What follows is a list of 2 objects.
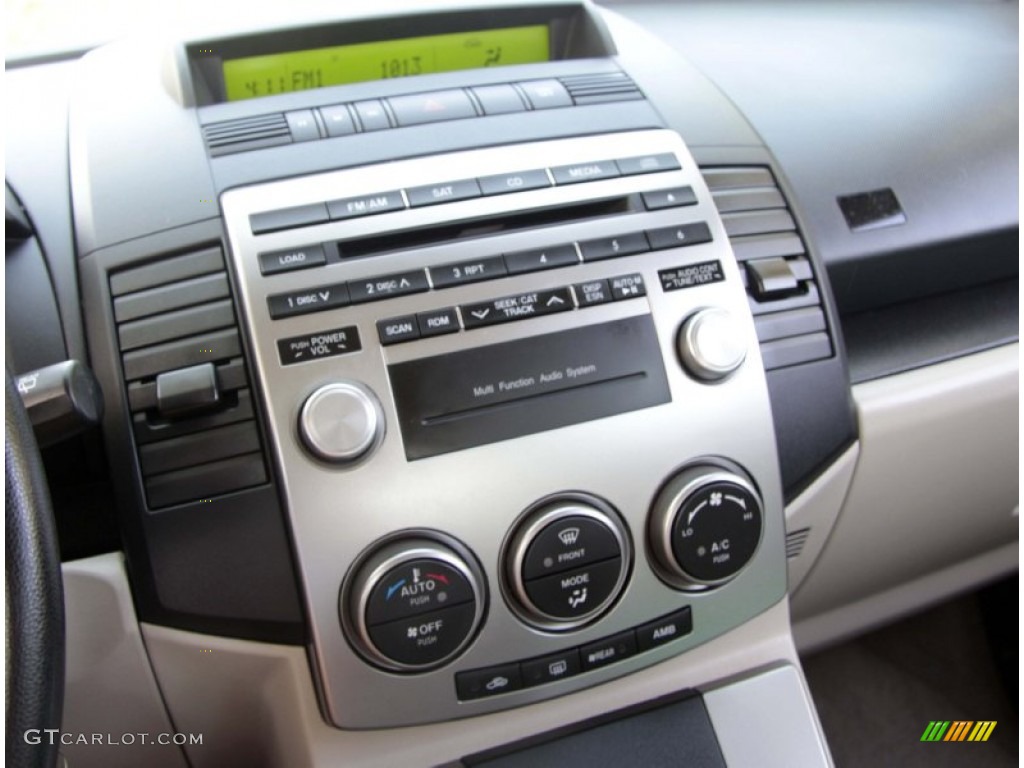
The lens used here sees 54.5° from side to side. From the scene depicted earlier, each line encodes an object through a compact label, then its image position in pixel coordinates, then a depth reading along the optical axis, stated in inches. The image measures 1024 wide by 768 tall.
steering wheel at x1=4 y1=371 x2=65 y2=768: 15.6
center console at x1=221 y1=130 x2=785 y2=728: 23.0
